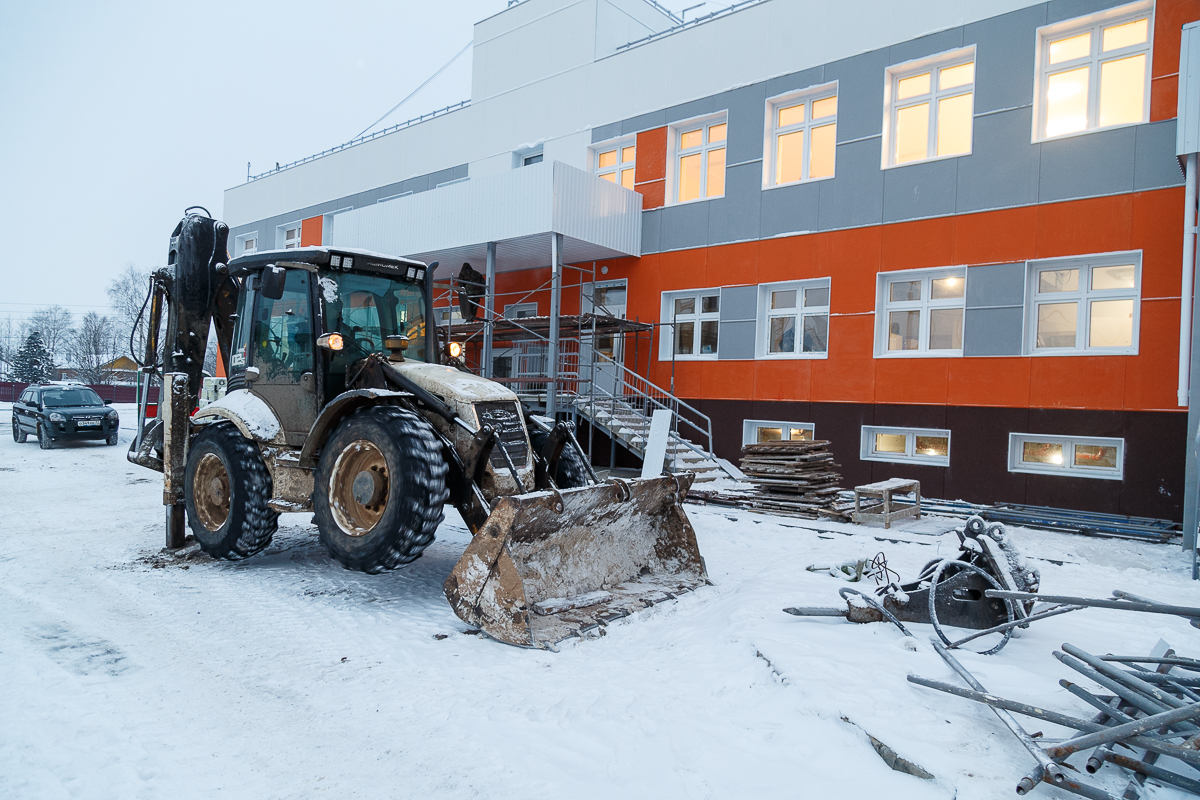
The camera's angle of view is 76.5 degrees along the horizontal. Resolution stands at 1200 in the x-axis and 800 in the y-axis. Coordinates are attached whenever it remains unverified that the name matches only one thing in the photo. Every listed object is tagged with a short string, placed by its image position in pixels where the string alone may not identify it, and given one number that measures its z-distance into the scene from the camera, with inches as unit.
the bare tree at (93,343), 2659.9
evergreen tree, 2071.9
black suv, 759.1
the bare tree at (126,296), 2516.0
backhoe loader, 208.1
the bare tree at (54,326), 2901.1
